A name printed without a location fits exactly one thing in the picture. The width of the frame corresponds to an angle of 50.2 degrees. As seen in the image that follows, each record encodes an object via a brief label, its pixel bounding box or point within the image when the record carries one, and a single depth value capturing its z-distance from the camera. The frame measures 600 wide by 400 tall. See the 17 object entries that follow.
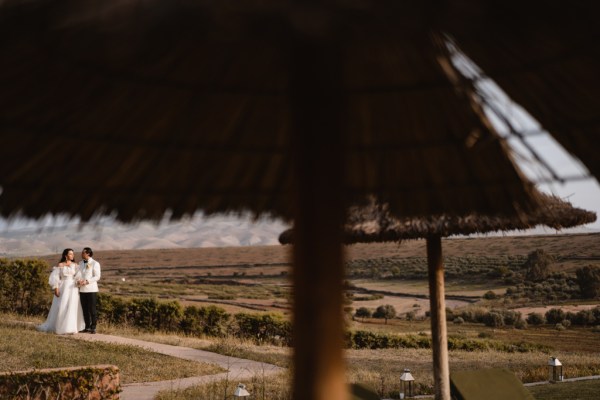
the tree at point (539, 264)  41.26
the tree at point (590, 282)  34.59
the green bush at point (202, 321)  16.56
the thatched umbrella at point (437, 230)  5.70
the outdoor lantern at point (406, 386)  7.97
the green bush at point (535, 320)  28.83
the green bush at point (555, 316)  28.47
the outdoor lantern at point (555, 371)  9.76
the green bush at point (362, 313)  33.69
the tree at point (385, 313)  34.05
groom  11.40
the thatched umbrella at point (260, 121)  1.28
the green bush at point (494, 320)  29.52
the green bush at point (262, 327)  16.55
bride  11.31
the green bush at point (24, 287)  16.61
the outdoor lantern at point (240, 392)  6.36
